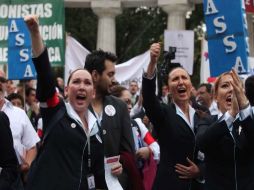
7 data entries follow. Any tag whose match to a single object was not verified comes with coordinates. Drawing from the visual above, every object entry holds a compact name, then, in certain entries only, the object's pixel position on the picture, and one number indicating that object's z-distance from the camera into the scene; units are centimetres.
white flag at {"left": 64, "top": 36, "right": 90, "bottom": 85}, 1969
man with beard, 684
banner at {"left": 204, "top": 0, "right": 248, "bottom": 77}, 1066
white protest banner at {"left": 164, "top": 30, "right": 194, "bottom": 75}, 1538
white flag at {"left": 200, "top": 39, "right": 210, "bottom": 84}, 1898
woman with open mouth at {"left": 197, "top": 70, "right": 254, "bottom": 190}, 627
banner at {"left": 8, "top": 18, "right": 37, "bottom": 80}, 1495
